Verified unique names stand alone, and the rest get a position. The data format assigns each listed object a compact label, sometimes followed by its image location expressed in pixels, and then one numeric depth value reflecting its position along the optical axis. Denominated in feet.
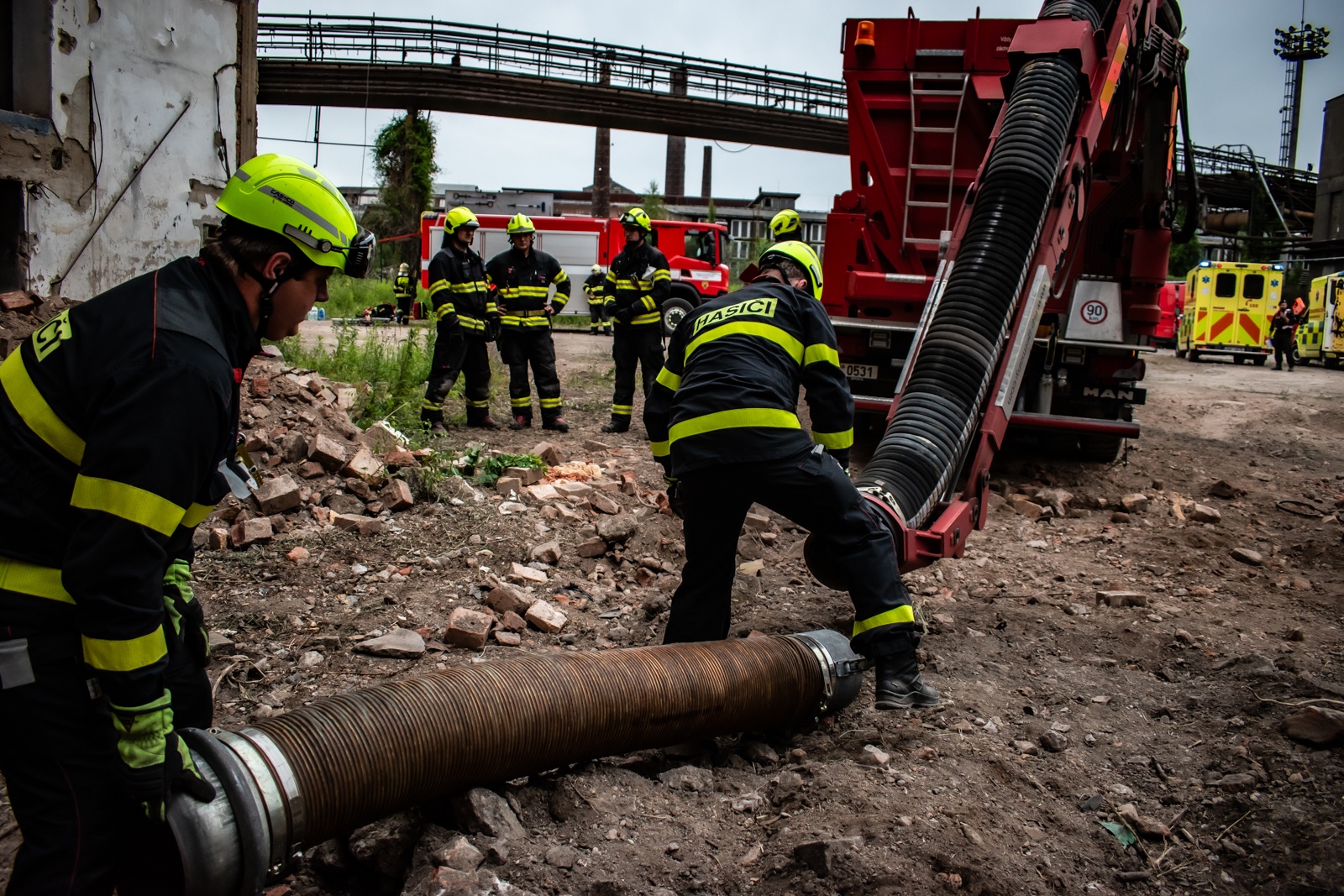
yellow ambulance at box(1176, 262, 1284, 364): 69.10
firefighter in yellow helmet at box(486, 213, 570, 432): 27.48
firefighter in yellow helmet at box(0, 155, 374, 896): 5.59
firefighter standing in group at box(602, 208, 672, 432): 28.25
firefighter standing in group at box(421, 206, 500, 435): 26.37
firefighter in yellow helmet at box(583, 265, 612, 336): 30.17
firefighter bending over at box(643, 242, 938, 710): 11.07
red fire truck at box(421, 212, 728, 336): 63.46
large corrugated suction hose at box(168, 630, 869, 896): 6.87
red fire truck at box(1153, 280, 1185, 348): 68.13
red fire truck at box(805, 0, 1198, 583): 14.96
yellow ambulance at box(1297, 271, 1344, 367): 67.97
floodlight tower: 157.07
